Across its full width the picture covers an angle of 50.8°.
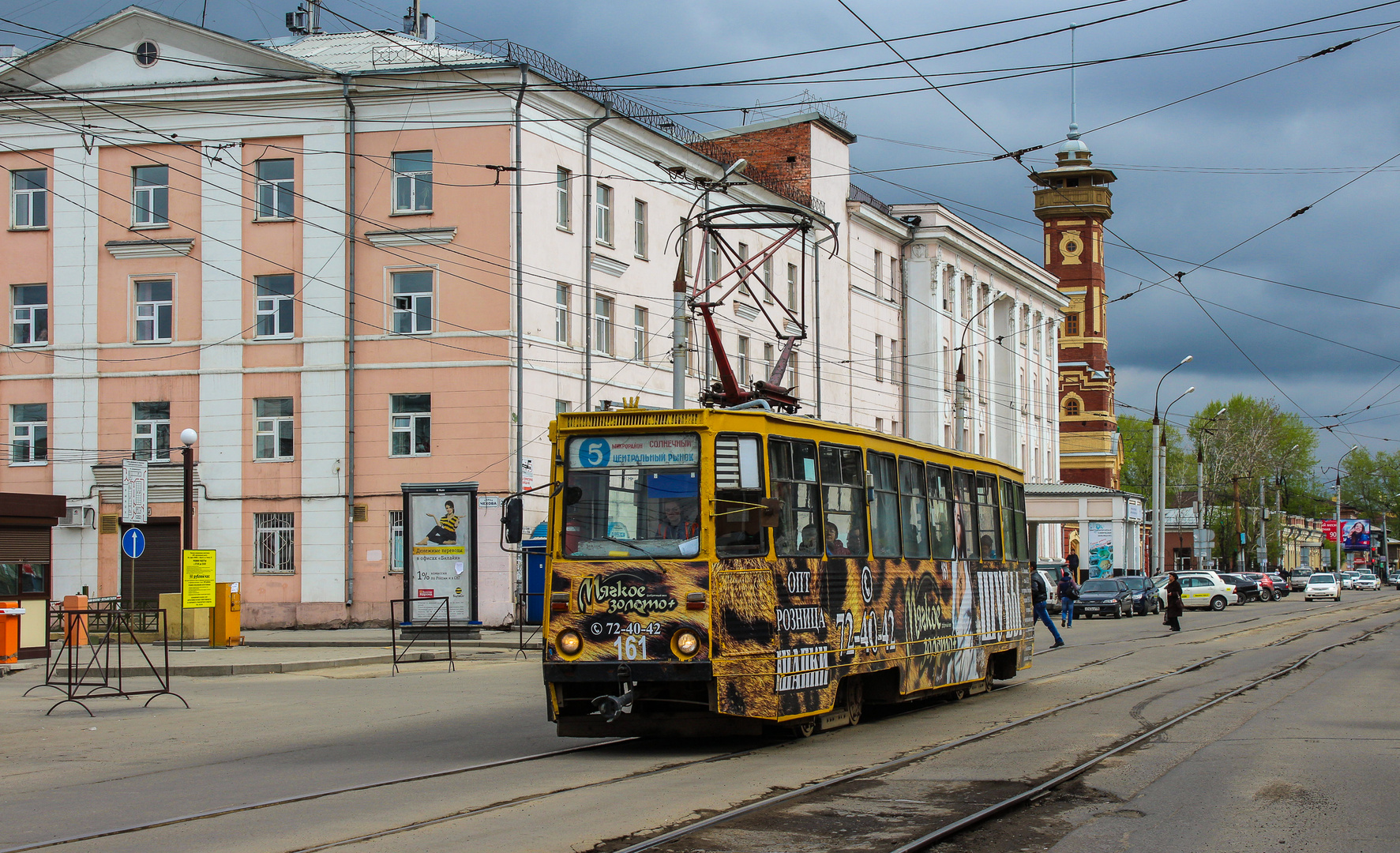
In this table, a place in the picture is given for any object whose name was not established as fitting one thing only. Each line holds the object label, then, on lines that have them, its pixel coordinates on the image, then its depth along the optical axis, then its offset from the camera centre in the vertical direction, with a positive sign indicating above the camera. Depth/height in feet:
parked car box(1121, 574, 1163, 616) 165.48 -9.59
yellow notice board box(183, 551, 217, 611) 86.58 -3.65
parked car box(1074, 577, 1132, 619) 156.56 -9.50
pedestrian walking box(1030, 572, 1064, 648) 88.02 -5.90
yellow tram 39.22 -1.70
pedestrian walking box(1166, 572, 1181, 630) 113.80 -7.32
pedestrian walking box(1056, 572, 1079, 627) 130.41 -7.75
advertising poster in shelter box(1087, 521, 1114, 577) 217.77 -5.80
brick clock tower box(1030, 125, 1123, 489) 296.30 +39.90
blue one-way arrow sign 90.84 -1.63
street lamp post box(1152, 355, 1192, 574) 181.16 +1.38
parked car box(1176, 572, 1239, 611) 184.14 -10.31
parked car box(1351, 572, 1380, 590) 347.97 -17.69
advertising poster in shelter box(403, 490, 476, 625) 106.52 -2.74
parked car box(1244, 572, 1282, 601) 227.20 -11.96
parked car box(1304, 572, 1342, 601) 239.50 -12.95
